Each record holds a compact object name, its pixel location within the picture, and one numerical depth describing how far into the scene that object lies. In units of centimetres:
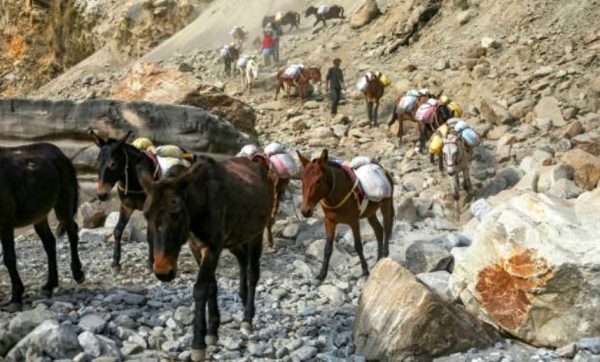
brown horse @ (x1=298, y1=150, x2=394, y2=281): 859
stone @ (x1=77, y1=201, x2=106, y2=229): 1213
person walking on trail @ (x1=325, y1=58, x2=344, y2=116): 2259
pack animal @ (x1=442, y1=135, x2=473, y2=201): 1409
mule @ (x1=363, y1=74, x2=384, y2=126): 2139
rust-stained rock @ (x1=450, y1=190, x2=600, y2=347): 582
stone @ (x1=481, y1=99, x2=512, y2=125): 1939
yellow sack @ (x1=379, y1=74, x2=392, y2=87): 2148
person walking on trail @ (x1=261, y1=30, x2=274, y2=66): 2961
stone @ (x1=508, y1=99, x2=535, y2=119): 1967
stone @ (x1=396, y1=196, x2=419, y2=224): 1315
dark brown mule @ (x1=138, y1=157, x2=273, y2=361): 512
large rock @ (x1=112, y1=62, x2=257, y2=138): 1686
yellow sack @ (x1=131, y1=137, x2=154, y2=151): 1072
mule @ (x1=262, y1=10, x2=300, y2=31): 3272
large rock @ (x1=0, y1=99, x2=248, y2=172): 1341
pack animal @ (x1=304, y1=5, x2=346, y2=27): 3159
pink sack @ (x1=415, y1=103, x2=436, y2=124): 1762
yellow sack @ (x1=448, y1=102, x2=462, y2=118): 1825
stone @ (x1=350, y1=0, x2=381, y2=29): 2989
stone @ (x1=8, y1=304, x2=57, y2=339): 589
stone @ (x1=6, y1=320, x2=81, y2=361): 556
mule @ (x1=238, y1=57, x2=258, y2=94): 2680
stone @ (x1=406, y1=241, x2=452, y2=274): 862
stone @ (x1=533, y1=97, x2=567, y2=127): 1878
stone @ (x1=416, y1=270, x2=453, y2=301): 738
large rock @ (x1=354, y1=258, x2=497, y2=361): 590
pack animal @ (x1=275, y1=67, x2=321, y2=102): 2428
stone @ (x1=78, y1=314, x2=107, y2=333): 622
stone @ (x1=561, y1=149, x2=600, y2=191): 1391
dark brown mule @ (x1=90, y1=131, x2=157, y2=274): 861
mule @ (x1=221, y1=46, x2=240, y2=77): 2969
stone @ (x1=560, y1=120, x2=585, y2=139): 1748
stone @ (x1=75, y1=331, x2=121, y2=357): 571
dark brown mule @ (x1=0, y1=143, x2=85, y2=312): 695
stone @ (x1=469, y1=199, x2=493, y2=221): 1214
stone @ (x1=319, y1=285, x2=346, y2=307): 807
